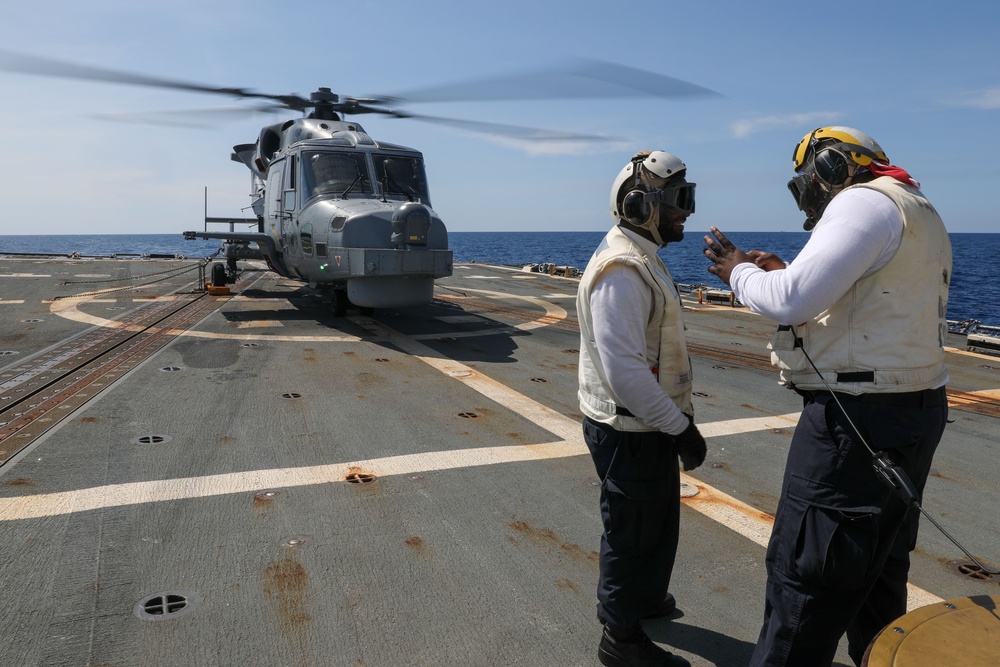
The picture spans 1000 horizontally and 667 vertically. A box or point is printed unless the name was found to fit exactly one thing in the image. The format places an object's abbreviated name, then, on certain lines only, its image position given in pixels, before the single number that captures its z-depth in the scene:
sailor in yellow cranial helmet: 2.31
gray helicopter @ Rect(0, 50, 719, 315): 10.27
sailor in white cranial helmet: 2.72
